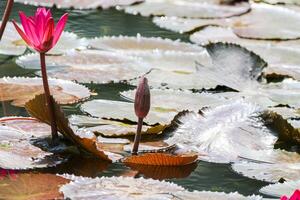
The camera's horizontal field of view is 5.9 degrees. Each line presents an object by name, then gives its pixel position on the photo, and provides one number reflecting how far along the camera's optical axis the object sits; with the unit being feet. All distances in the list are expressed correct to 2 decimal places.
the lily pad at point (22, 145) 17.46
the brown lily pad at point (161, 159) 17.56
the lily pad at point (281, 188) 17.32
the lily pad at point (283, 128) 18.12
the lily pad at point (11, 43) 20.39
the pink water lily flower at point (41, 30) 17.45
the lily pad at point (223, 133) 17.97
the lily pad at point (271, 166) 17.62
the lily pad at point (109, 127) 18.13
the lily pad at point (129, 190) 17.08
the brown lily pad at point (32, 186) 17.05
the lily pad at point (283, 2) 23.08
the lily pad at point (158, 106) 18.55
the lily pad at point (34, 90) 18.91
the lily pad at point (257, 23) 21.58
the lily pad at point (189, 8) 22.45
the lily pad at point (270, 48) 20.11
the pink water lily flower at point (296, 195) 16.13
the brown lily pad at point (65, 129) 17.55
